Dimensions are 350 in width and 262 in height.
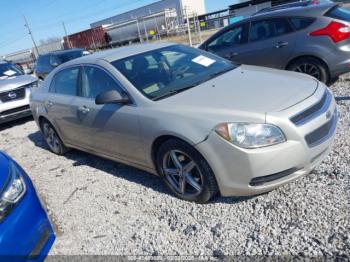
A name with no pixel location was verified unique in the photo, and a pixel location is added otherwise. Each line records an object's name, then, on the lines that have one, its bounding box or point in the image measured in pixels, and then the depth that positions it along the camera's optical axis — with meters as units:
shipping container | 43.72
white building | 54.17
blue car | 2.40
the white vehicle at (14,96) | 8.17
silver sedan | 2.74
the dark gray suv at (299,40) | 5.52
